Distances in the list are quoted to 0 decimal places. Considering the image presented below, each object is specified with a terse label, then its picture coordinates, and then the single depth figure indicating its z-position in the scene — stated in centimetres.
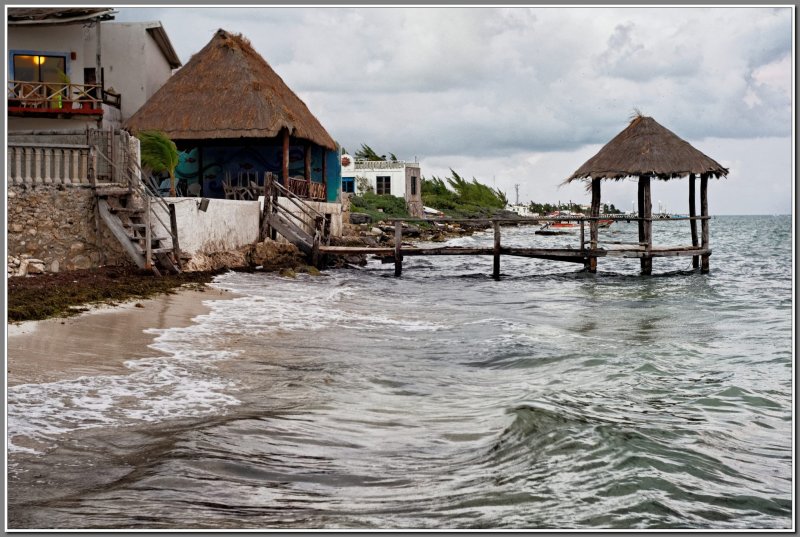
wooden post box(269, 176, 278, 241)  2225
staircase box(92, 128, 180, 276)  1435
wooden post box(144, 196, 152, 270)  1435
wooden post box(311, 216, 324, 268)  2174
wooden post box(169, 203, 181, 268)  1542
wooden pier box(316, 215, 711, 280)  2181
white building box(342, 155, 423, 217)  5553
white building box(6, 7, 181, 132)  2342
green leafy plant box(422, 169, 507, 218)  6819
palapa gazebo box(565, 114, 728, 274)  2217
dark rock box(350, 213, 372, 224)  4462
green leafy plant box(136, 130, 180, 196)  2019
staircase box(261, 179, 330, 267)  2200
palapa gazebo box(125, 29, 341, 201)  2497
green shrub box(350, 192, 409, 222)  5013
